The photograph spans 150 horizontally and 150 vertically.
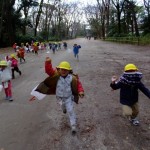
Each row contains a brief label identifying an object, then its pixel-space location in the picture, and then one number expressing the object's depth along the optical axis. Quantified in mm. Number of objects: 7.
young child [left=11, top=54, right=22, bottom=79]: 8798
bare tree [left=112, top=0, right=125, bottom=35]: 31755
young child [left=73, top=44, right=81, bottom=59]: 13618
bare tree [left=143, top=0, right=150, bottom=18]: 25108
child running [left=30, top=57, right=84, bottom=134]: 3474
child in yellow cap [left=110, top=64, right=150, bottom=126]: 3498
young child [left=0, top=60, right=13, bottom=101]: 5294
